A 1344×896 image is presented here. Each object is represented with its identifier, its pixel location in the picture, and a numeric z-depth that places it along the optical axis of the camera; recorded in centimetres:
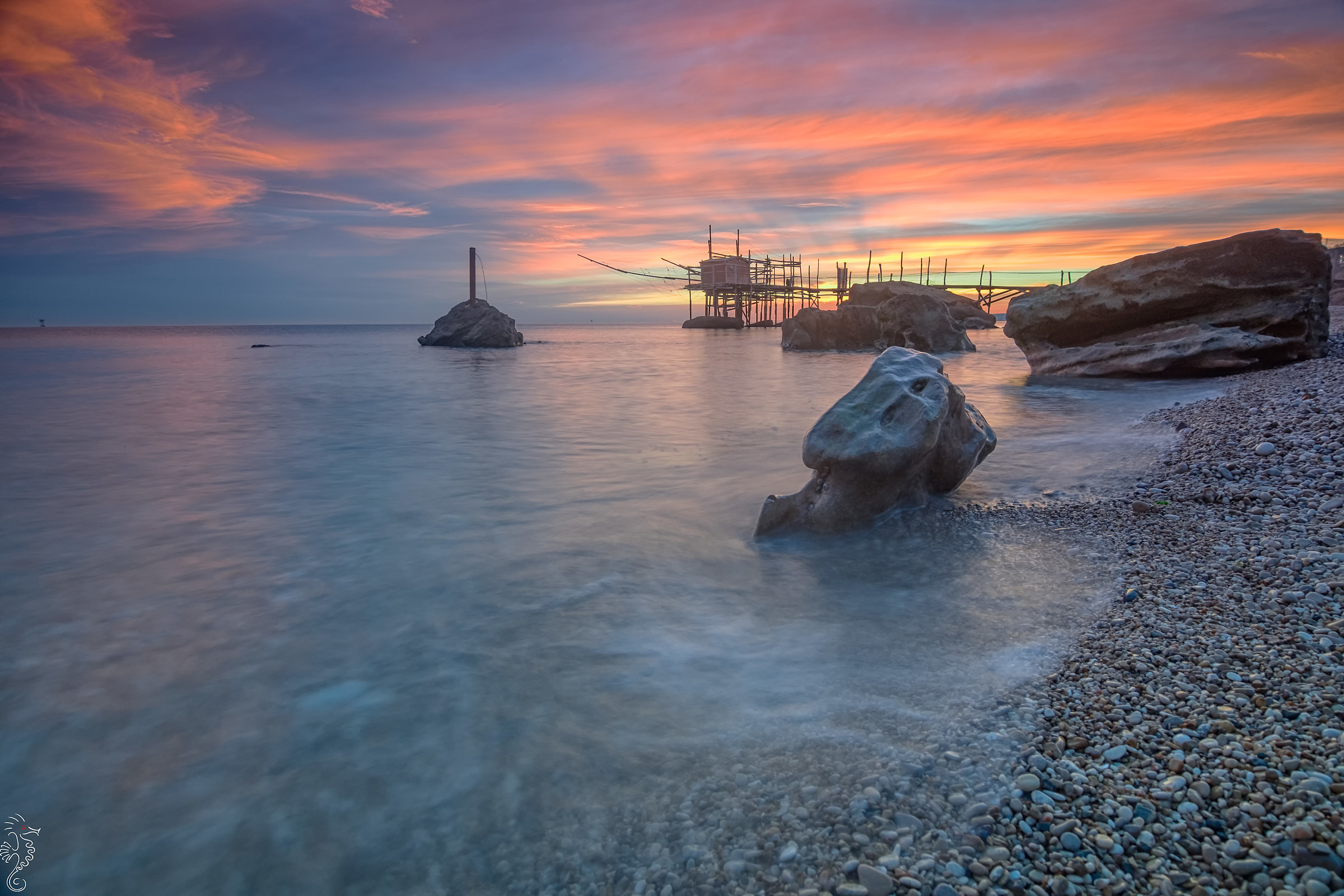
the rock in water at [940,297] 4112
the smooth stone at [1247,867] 159
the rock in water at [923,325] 2595
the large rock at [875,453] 490
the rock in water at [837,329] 2966
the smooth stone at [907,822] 198
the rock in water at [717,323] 6775
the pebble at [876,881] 177
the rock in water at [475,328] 3644
